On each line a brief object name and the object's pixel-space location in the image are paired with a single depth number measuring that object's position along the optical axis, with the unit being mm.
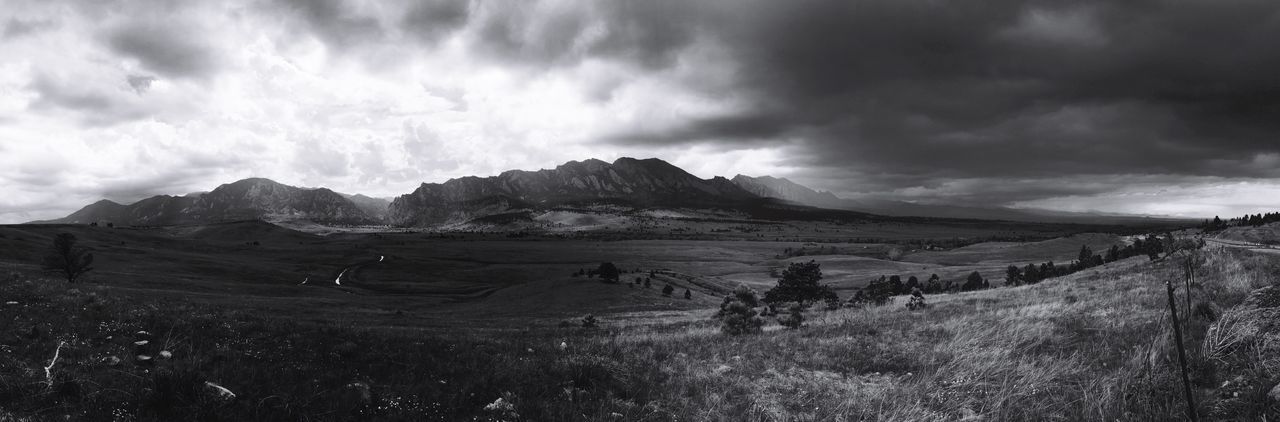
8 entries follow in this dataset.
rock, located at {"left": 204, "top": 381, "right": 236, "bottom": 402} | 7742
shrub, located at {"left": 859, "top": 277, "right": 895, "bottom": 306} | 29708
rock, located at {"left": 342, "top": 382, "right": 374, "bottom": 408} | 8531
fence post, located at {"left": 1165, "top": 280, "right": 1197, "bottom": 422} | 5008
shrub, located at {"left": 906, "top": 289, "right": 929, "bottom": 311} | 24141
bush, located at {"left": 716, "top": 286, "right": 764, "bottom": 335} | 22138
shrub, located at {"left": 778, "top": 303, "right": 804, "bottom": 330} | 21377
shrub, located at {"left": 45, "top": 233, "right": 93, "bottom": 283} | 69625
